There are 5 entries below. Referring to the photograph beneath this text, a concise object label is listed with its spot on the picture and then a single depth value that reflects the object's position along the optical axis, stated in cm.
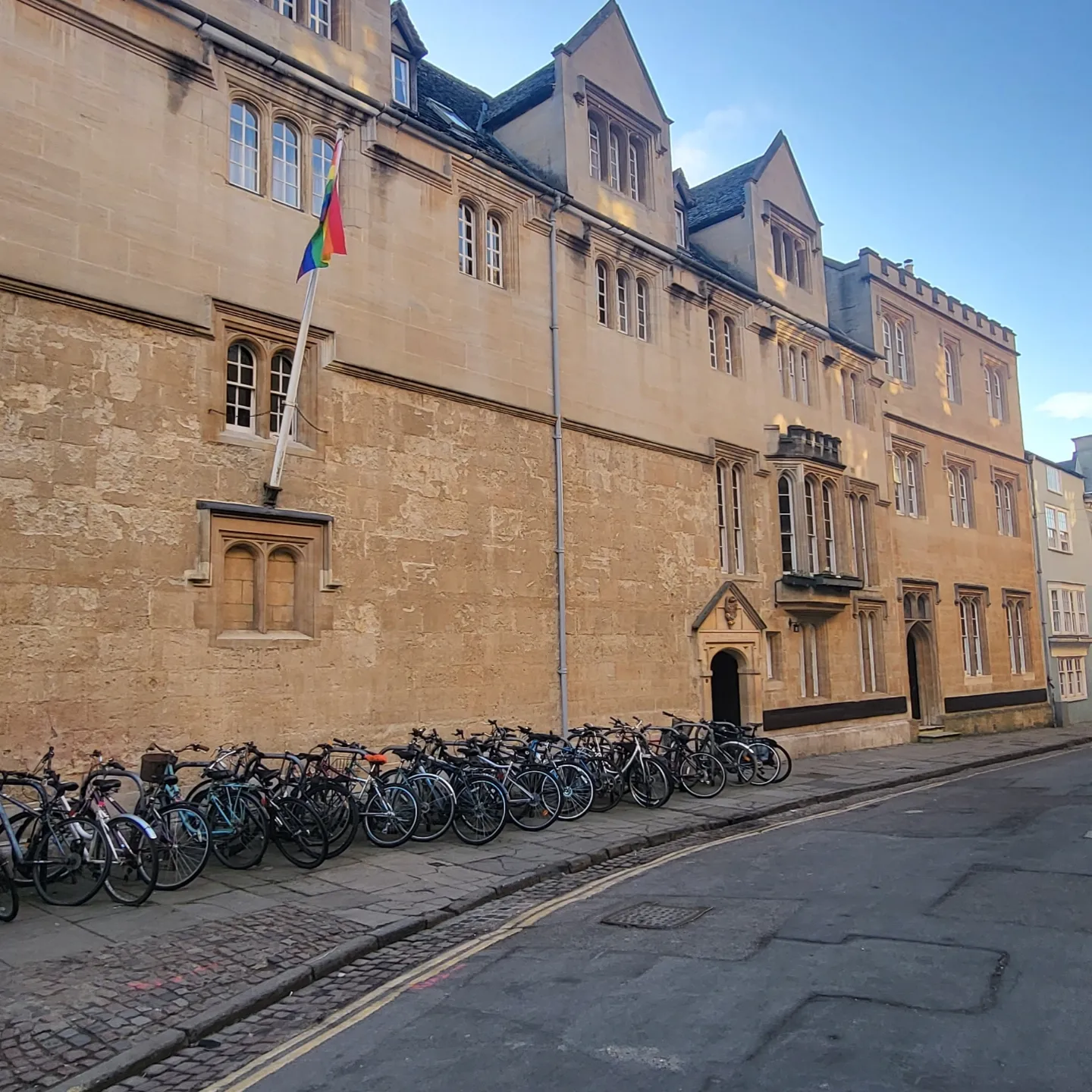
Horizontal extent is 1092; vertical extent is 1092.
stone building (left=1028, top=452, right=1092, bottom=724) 3353
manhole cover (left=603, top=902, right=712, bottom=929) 755
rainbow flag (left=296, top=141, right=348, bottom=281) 1198
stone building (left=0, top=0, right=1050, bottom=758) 1101
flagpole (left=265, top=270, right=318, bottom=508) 1212
